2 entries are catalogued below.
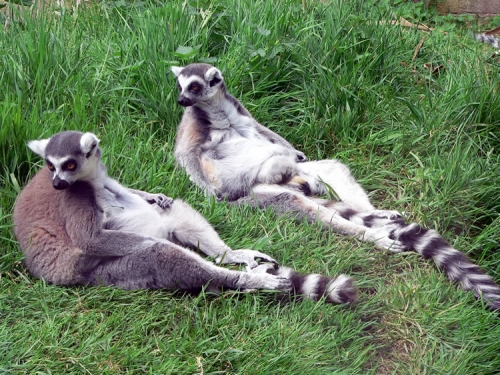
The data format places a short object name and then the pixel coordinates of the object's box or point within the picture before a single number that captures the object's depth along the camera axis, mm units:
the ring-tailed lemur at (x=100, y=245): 6863
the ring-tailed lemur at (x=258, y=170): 8547
